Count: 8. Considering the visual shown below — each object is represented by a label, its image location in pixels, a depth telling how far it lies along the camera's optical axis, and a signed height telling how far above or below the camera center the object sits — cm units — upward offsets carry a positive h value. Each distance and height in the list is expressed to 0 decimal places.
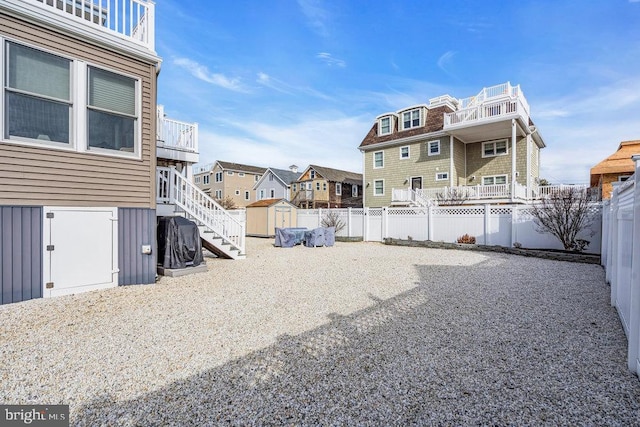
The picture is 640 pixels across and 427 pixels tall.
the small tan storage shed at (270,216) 1880 -13
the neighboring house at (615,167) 1569 +252
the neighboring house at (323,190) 3073 +259
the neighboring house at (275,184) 3384 +353
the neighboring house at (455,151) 1648 +416
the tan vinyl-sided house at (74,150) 477 +114
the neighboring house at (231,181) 3653 +423
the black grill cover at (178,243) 707 -69
